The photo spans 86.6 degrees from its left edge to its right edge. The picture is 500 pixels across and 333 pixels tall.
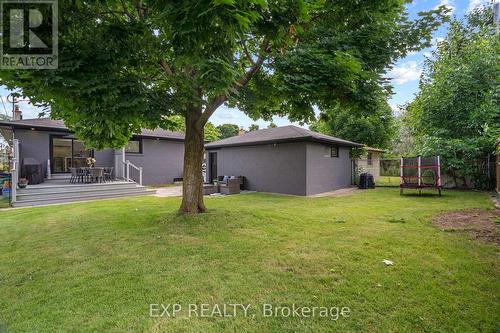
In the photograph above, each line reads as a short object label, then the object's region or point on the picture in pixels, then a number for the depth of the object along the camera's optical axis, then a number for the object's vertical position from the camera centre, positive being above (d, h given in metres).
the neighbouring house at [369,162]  16.98 +0.35
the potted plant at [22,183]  10.01 -0.56
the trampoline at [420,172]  11.10 -0.27
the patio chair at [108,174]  13.85 -0.32
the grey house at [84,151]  12.16 +0.94
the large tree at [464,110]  11.95 +2.79
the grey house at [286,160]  11.98 +0.34
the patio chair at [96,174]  12.01 -0.28
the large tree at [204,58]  3.49 +1.71
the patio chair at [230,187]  12.60 -0.93
